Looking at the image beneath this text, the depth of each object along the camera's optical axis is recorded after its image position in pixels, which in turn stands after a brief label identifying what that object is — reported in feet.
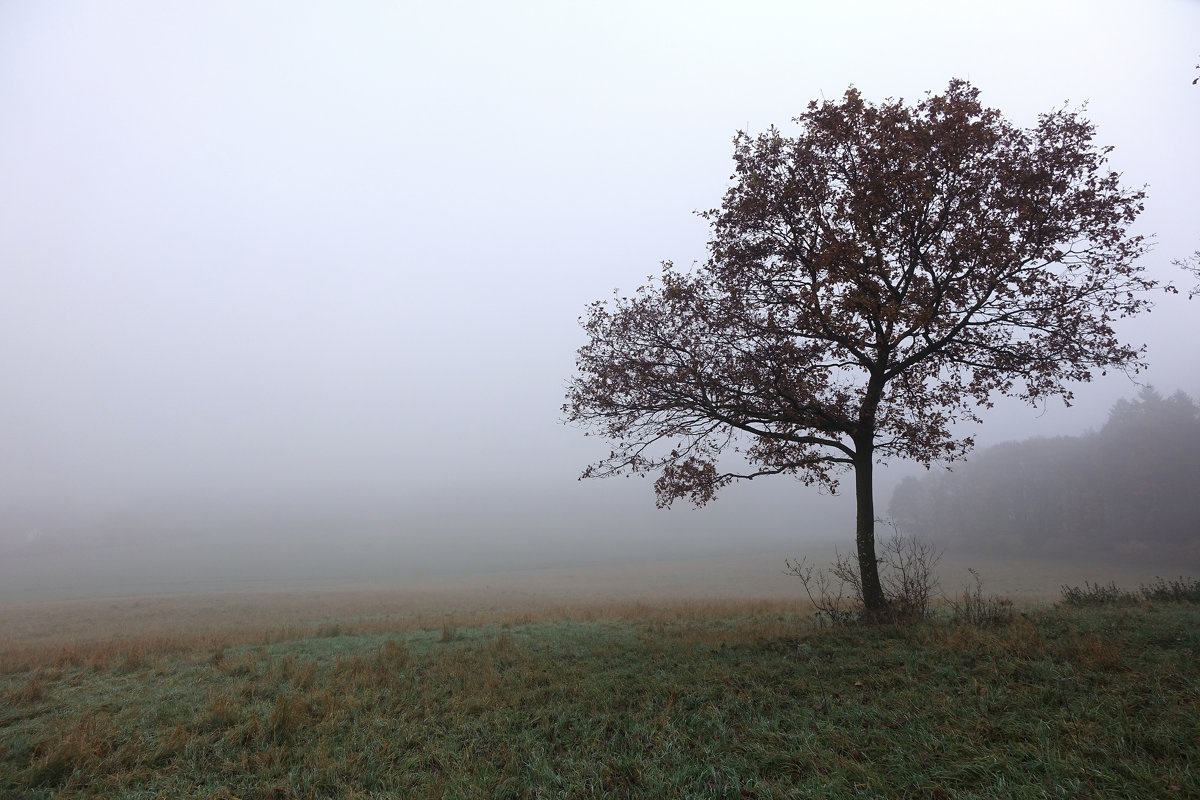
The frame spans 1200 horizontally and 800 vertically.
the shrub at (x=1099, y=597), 40.24
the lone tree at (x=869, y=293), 32.40
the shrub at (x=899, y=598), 34.71
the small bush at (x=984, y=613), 32.34
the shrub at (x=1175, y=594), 39.33
